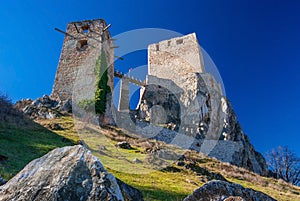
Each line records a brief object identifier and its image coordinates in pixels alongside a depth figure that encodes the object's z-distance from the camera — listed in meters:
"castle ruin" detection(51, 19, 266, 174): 22.89
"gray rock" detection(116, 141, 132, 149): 14.05
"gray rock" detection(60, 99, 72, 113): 20.12
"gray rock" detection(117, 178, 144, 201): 3.31
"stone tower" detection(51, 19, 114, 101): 22.91
